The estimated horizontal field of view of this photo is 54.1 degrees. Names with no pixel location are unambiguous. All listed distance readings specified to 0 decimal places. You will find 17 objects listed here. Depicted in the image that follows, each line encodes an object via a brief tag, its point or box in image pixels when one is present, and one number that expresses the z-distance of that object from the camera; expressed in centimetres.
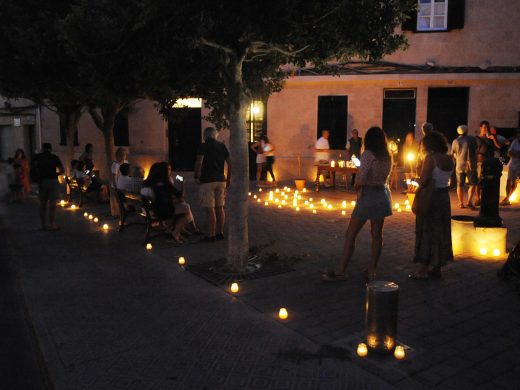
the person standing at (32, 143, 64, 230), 965
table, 1334
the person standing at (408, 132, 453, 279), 605
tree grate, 655
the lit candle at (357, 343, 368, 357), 432
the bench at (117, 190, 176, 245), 856
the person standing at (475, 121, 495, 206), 1058
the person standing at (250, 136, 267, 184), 1631
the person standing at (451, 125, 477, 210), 1104
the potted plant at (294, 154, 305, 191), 1525
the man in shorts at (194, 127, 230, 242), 827
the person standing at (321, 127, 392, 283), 593
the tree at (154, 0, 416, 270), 549
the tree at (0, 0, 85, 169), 915
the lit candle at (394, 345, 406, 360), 425
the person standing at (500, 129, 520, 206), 1130
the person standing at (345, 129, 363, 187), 1512
